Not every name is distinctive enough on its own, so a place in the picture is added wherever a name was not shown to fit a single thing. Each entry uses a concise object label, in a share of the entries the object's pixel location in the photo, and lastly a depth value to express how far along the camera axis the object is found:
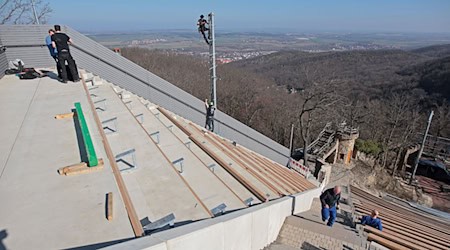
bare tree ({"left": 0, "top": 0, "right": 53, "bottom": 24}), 11.66
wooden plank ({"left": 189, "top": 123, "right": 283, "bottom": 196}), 6.85
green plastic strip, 4.17
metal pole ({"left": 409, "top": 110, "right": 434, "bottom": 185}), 20.21
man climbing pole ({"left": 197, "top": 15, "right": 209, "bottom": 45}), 10.42
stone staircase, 5.28
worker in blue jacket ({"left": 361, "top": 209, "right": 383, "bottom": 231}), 6.23
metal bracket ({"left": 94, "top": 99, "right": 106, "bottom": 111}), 7.22
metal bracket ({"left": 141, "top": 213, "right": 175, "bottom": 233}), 3.25
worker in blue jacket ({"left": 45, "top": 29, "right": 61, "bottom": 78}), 7.92
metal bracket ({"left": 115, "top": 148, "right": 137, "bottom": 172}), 4.75
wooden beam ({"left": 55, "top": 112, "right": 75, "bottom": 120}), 5.96
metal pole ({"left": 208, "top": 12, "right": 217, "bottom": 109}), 10.12
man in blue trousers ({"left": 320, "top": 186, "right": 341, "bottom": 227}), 6.12
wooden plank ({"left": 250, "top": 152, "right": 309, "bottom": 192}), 8.41
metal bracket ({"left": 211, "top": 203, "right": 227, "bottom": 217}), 4.13
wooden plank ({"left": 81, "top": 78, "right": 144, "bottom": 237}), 3.07
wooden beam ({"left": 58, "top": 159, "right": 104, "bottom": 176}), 4.04
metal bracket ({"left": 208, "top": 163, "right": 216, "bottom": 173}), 6.56
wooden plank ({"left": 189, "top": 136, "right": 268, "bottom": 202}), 5.74
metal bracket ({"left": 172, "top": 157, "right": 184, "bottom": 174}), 5.73
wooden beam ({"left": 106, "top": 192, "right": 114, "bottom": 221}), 3.21
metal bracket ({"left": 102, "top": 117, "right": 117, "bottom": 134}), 6.18
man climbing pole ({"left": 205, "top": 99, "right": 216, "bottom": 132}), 10.84
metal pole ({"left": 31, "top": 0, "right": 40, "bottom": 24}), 11.58
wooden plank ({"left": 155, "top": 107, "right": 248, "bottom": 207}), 8.80
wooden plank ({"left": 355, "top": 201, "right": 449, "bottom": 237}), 8.47
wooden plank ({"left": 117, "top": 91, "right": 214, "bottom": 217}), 4.14
